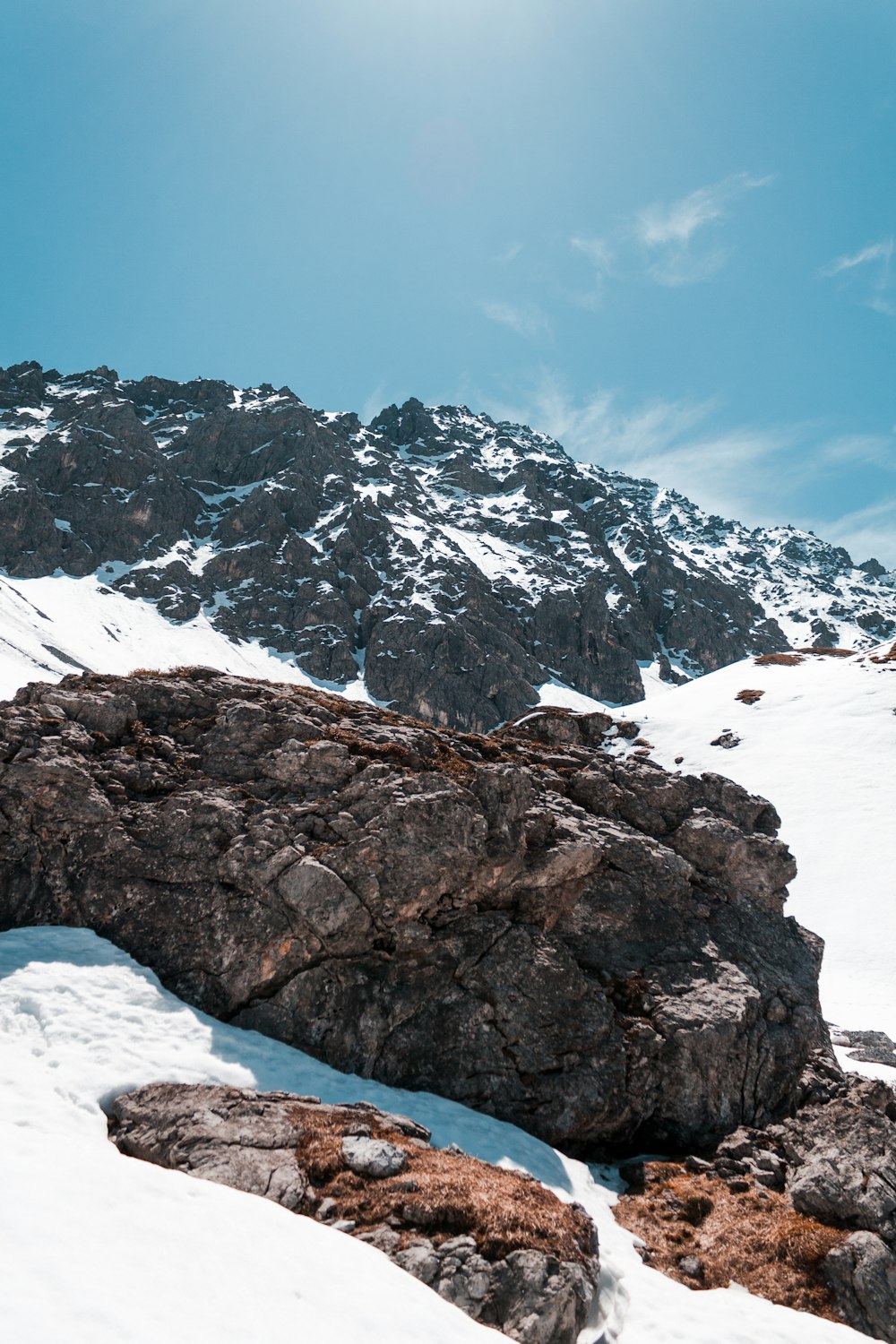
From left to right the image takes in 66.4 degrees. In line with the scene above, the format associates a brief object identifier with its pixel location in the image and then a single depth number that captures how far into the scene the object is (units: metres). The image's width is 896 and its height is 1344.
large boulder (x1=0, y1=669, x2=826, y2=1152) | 16.45
